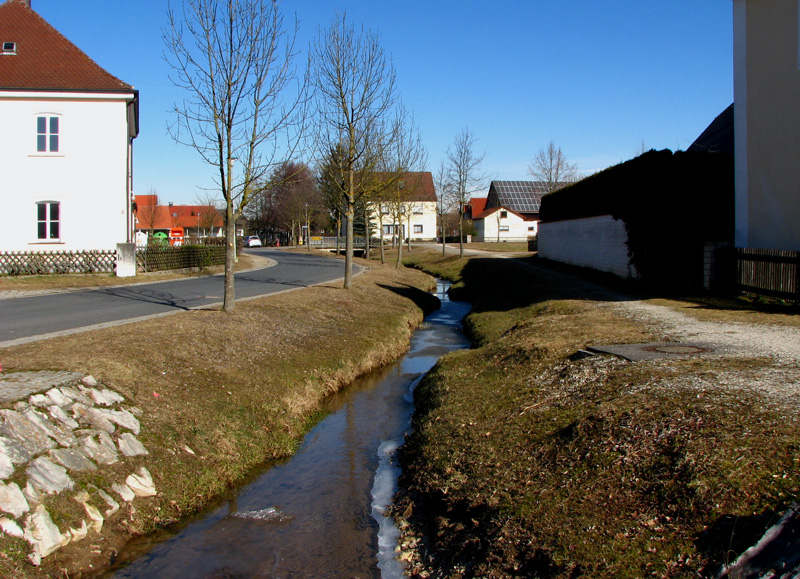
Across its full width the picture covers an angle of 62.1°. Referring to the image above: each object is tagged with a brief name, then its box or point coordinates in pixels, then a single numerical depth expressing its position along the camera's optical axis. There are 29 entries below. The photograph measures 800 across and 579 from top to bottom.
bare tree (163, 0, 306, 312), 13.05
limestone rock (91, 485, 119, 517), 6.12
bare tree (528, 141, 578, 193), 51.69
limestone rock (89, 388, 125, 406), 7.47
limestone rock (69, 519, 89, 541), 5.62
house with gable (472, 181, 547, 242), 73.25
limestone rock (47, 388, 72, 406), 6.96
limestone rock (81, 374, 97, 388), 7.67
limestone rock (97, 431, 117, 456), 6.74
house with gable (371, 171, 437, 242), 78.81
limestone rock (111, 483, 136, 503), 6.33
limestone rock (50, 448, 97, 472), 6.16
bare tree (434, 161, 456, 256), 48.62
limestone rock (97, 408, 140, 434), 7.23
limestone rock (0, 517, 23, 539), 5.14
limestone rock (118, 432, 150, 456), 6.87
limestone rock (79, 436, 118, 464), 6.51
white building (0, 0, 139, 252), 25.41
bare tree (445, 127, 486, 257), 46.97
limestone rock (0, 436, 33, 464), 5.80
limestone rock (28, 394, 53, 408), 6.73
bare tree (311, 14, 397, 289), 20.62
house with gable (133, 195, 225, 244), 76.44
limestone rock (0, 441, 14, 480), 5.56
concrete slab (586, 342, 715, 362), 9.07
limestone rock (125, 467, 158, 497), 6.51
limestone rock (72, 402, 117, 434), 6.96
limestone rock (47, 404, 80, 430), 6.72
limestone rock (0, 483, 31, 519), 5.30
